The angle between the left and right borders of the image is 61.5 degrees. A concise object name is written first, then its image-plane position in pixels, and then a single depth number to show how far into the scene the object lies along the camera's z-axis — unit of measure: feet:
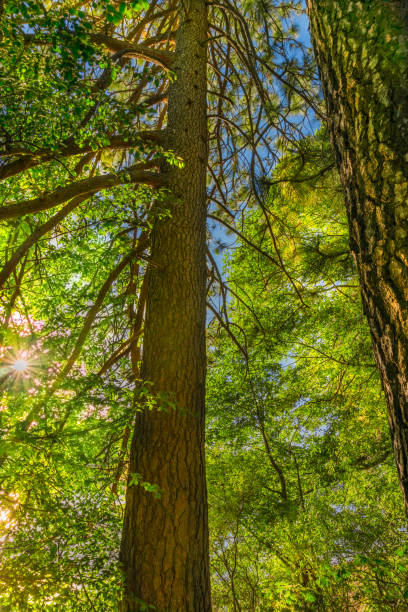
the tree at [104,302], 6.47
